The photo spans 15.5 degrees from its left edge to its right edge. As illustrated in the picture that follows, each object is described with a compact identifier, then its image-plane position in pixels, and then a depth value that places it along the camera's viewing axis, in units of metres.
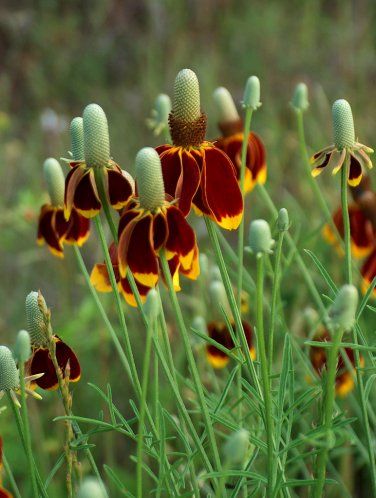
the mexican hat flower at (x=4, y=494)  0.48
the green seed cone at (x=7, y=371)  0.49
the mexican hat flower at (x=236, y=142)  0.65
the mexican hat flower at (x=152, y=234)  0.50
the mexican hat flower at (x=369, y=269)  0.64
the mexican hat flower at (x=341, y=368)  0.64
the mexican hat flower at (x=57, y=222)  0.57
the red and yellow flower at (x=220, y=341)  0.65
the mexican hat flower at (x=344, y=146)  0.54
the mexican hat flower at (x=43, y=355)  0.52
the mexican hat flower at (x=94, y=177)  0.52
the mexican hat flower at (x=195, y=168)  0.52
